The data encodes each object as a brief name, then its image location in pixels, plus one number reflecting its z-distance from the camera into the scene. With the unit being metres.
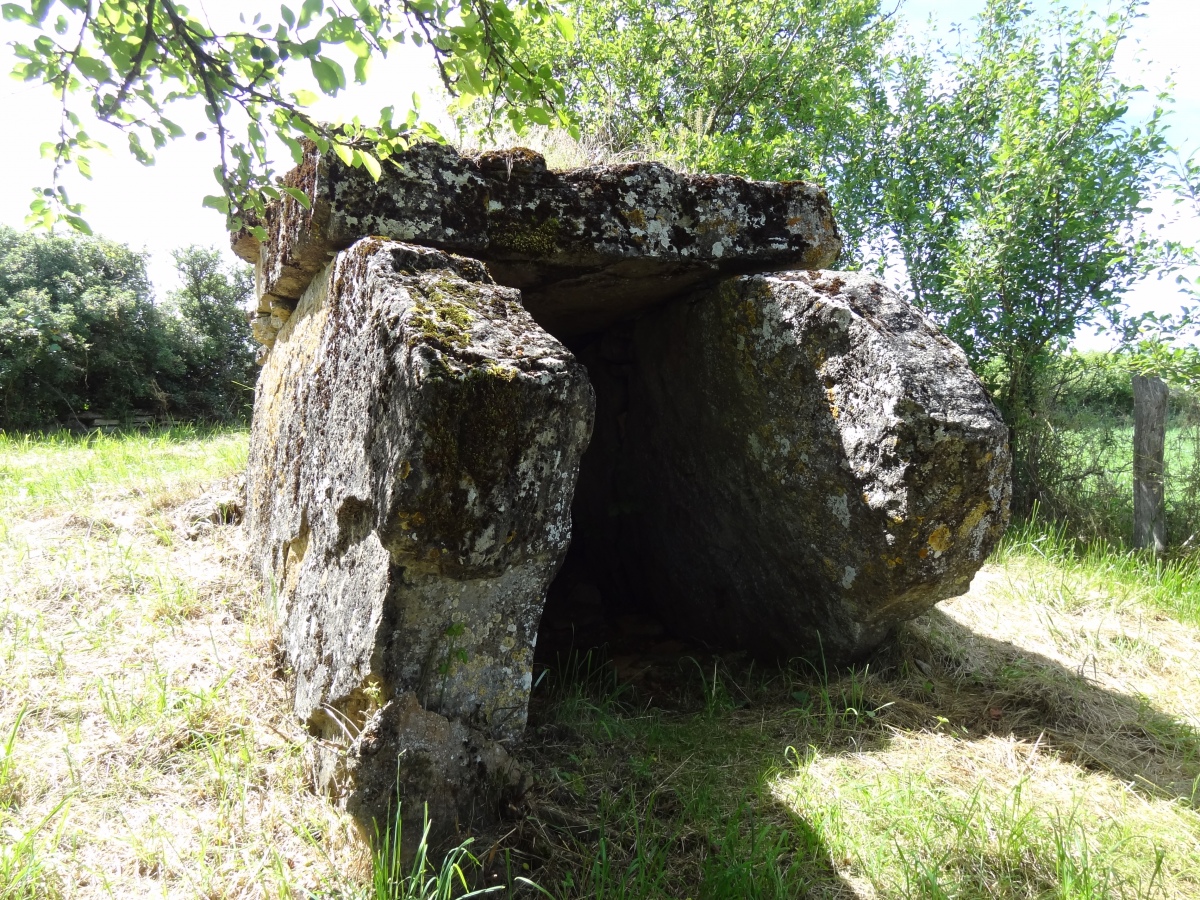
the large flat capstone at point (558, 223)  2.60
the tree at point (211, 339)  10.06
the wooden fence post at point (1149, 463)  5.23
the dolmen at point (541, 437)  1.85
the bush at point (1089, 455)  5.43
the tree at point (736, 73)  7.92
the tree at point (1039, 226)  5.49
